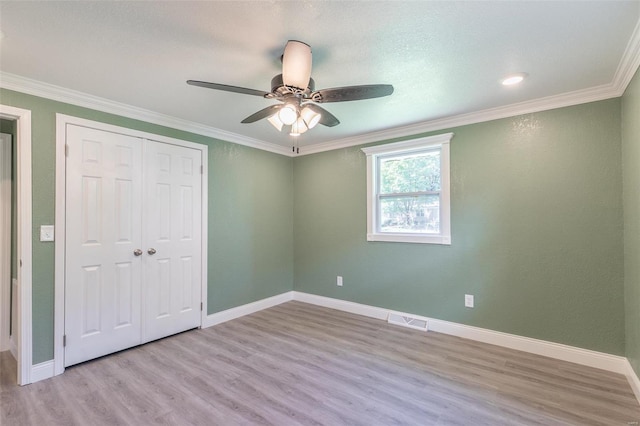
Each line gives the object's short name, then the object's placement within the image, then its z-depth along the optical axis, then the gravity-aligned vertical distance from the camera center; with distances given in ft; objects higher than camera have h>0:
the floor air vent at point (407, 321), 11.27 -4.23
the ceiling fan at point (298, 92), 5.82 +2.63
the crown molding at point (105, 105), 7.57 +3.49
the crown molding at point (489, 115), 8.38 +3.45
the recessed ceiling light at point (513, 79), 7.53 +3.61
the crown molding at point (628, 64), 5.96 +3.51
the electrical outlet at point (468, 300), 10.36 -3.06
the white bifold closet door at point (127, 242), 8.59 -0.82
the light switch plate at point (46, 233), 7.95 -0.42
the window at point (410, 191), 11.12 +1.00
